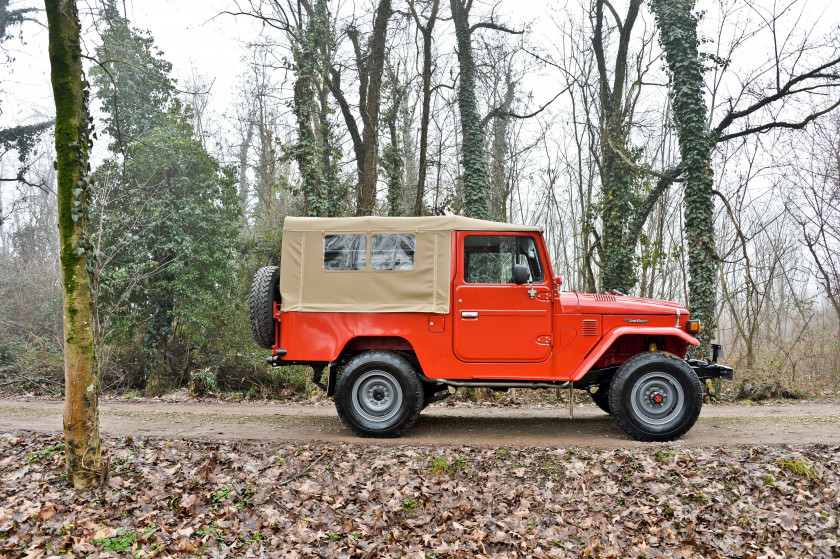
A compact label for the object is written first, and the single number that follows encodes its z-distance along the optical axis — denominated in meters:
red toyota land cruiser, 6.80
